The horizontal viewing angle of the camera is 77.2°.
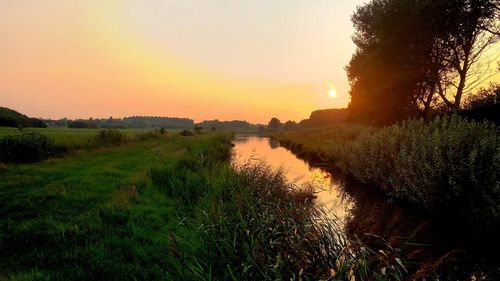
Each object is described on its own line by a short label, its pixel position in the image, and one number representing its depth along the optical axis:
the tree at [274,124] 178.62
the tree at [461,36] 17.41
